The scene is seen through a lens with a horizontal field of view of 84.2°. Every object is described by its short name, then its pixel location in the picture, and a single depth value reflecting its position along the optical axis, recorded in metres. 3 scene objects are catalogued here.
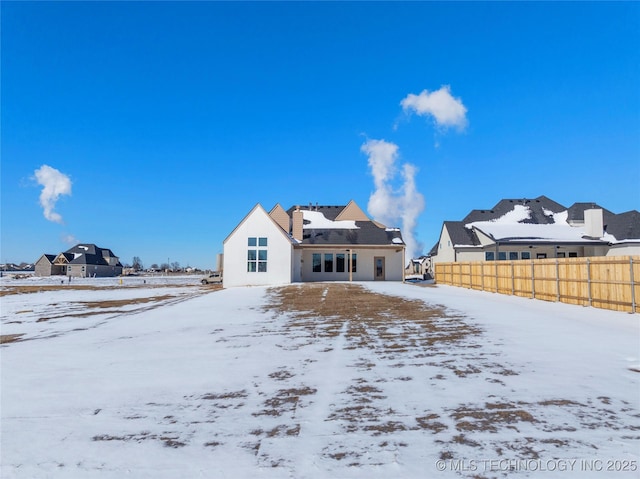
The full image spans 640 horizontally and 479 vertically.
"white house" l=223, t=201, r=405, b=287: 24.80
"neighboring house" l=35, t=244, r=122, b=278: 63.19
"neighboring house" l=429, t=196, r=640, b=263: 25.34
